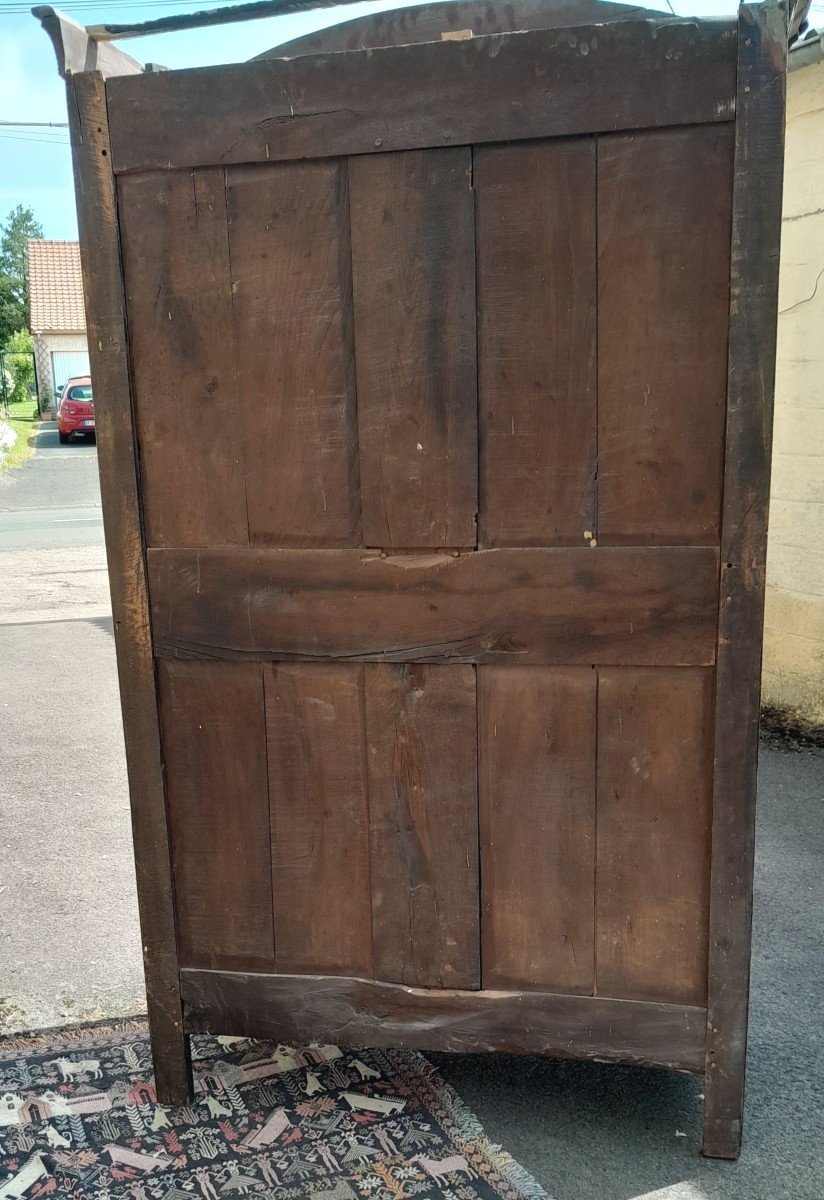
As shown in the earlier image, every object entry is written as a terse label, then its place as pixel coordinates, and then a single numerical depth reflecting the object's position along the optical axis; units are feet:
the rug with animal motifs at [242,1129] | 6.84
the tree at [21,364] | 121.60
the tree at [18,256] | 151.52
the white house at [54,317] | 122.21
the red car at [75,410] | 79.97
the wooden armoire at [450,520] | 6.10
